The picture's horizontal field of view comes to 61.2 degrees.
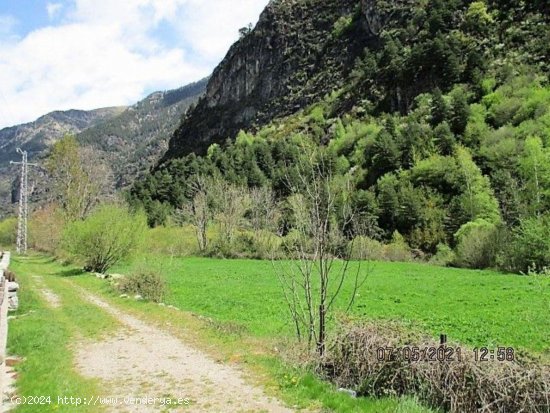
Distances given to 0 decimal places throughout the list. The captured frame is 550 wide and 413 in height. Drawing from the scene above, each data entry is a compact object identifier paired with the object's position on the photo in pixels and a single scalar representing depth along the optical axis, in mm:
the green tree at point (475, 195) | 56938
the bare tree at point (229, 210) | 60688
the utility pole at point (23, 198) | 58219
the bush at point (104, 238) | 32469
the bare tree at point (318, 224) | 10469
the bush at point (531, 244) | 31656
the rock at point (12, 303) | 17938
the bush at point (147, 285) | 21359
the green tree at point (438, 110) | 82125
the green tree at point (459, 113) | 78000
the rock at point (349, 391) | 8733
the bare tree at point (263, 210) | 62225
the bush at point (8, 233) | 88812
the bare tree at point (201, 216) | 60594
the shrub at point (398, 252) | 54594
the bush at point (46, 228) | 57625
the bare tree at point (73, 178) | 51719
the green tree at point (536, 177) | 34938
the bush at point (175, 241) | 61494
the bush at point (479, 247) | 42312
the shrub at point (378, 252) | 52844
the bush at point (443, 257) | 47819
